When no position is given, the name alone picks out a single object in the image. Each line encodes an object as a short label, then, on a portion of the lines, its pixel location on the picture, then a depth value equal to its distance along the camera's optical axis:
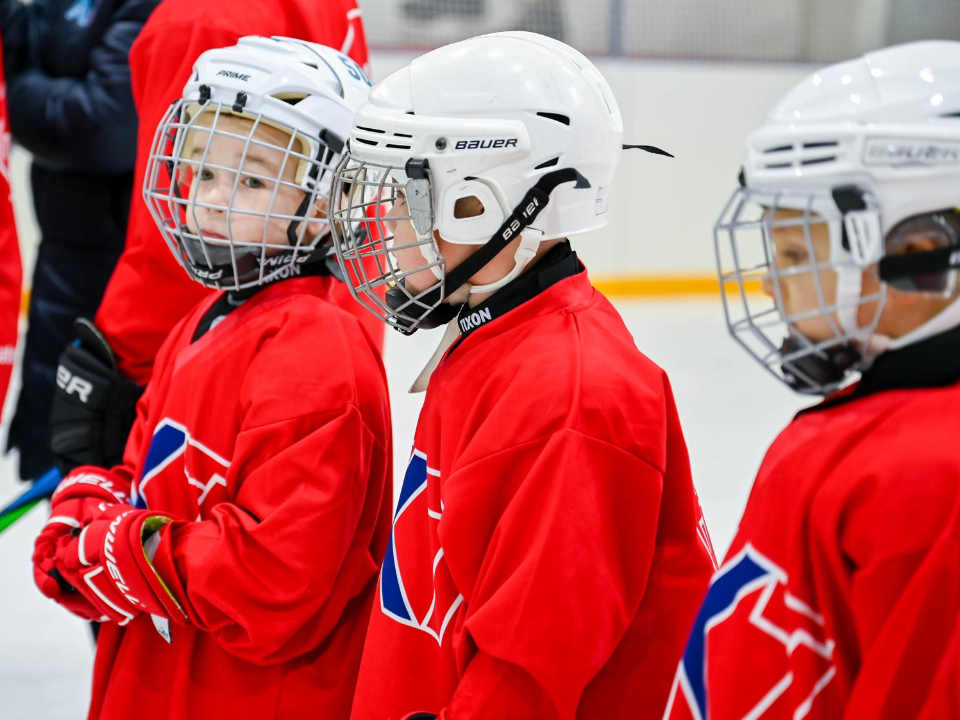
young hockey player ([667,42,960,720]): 4.68
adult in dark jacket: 6.01
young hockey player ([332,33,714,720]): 4.86
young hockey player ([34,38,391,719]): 5.11
